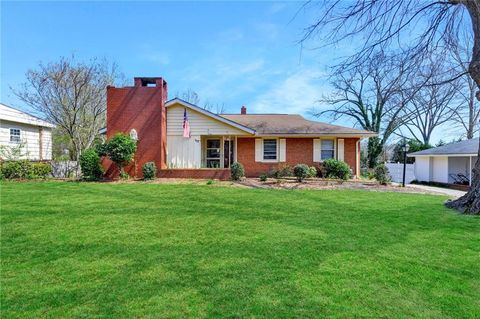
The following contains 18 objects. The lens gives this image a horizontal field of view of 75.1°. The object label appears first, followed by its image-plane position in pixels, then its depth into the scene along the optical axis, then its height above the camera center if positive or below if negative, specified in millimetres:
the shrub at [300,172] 15078 -561
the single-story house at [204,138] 16406 +1272
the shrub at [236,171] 15516 -535
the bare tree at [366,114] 31547 +4856
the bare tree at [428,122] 34222 +4501
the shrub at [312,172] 16191 -609
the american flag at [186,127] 16723 +1761
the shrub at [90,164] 14828 -188
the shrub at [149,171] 15227 -529
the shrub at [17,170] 14864 -478
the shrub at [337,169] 15953 -451
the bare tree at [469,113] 30719 +5051
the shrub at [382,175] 15492 -733
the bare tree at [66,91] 20109 +4633
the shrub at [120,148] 14859 +573
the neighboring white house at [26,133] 19172 +1852
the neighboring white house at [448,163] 21234 -181
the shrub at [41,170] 15531 -504
